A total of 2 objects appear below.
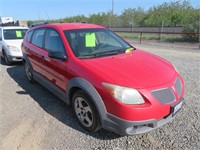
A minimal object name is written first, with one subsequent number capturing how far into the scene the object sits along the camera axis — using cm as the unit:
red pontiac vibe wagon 193
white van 549
